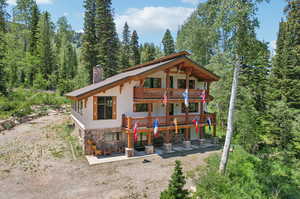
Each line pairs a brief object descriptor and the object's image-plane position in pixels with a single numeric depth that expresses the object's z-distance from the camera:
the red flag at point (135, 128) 12.41
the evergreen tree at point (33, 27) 39.66
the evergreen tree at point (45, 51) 38.06
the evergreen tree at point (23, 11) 44.66
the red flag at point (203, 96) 14.95
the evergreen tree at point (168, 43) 50.39
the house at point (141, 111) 12.72
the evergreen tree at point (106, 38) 31.83
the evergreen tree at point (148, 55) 46.22
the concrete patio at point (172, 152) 11.86
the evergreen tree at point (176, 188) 6.01
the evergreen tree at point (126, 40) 46.50
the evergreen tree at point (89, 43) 32.72
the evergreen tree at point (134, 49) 45.34
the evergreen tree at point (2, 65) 26.71
